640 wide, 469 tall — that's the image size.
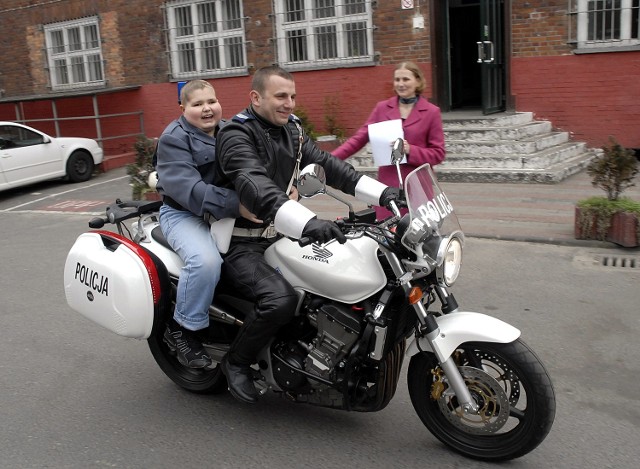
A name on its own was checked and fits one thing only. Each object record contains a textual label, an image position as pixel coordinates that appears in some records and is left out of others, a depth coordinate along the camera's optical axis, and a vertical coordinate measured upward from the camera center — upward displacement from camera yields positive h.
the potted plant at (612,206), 6.77 -1.30
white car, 12.41 -0.92
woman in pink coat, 5.31 -0.32
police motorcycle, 3.15 -1.15
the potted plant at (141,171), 9.66 -0.96
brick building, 11.14 +0.68
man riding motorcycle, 3.34 -0.51
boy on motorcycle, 3.67 -0.58
